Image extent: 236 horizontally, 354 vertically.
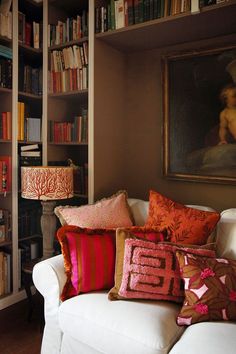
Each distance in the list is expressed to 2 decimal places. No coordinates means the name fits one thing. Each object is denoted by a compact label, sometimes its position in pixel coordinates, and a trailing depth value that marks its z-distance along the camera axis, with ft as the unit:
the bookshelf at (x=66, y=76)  8.45
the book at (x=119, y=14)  7.64
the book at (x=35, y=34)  8.97
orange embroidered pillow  6.21
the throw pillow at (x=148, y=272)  5.53
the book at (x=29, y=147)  8.79
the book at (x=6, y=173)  8.24
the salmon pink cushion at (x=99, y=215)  6.81
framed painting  7.64
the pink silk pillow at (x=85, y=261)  5.95
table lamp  7.21
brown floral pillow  5.05
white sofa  4.64
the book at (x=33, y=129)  8.87
